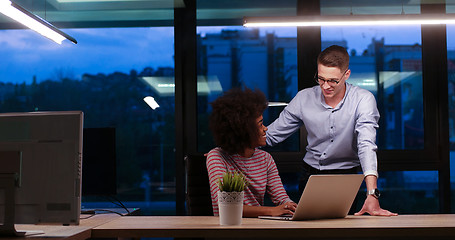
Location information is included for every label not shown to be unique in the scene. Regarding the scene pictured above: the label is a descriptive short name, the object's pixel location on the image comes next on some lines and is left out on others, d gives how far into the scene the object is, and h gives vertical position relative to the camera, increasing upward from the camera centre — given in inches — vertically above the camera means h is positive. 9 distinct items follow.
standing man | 116.6 +6.0
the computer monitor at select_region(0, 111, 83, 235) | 69.0 -2.8
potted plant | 74.3 -8.2
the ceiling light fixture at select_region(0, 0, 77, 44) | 121.4 +33.4
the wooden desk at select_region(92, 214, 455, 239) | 69.7 -12.0
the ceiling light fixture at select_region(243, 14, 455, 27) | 140.7 +35.2
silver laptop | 74.9 -8.2
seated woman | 93.4 +0.7
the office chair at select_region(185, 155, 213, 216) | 101.2 -9.0
